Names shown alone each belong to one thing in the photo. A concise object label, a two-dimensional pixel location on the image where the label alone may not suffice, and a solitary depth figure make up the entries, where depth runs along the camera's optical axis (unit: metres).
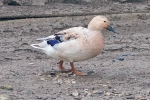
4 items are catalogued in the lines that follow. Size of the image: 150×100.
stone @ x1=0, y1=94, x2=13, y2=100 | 15.24
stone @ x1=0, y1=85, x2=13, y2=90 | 16.69
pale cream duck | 18.03
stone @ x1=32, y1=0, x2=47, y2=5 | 28.66
